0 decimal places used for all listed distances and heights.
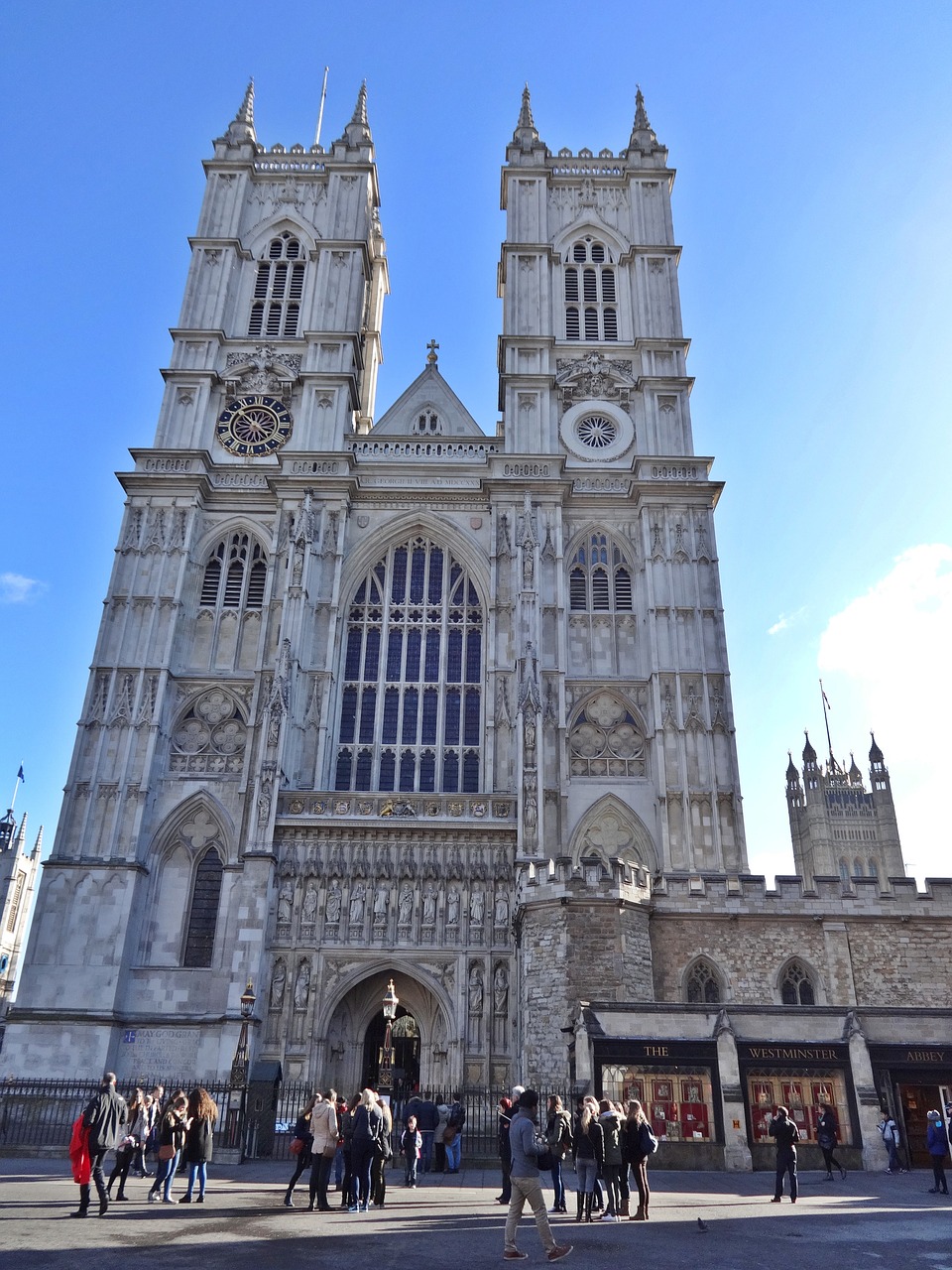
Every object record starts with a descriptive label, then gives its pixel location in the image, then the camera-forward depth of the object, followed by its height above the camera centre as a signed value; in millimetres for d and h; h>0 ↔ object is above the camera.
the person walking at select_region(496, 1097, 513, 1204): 11845 -332
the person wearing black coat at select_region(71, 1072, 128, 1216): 10281 -235
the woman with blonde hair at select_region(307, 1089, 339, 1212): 11055 -353
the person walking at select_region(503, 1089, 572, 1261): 8094 -550
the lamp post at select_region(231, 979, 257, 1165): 16625 +809
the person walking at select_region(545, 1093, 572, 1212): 10906 -241
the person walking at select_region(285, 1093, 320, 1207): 11328 -426
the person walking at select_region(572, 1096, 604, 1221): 10789 -366
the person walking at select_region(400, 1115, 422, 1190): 13758 -458
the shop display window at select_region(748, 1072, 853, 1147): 15875 +339
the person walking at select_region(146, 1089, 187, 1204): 11609 -434
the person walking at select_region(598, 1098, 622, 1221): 10852 -460
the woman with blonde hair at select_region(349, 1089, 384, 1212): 11039 -327
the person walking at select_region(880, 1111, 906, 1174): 15258 -282
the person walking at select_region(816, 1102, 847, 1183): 14711 -218
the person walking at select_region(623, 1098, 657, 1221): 10906 -309
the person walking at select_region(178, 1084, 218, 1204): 11602 -333
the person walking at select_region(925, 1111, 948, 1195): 13391 -318
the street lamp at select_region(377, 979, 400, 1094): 17047 +1013
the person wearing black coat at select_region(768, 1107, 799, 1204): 12000 -351
